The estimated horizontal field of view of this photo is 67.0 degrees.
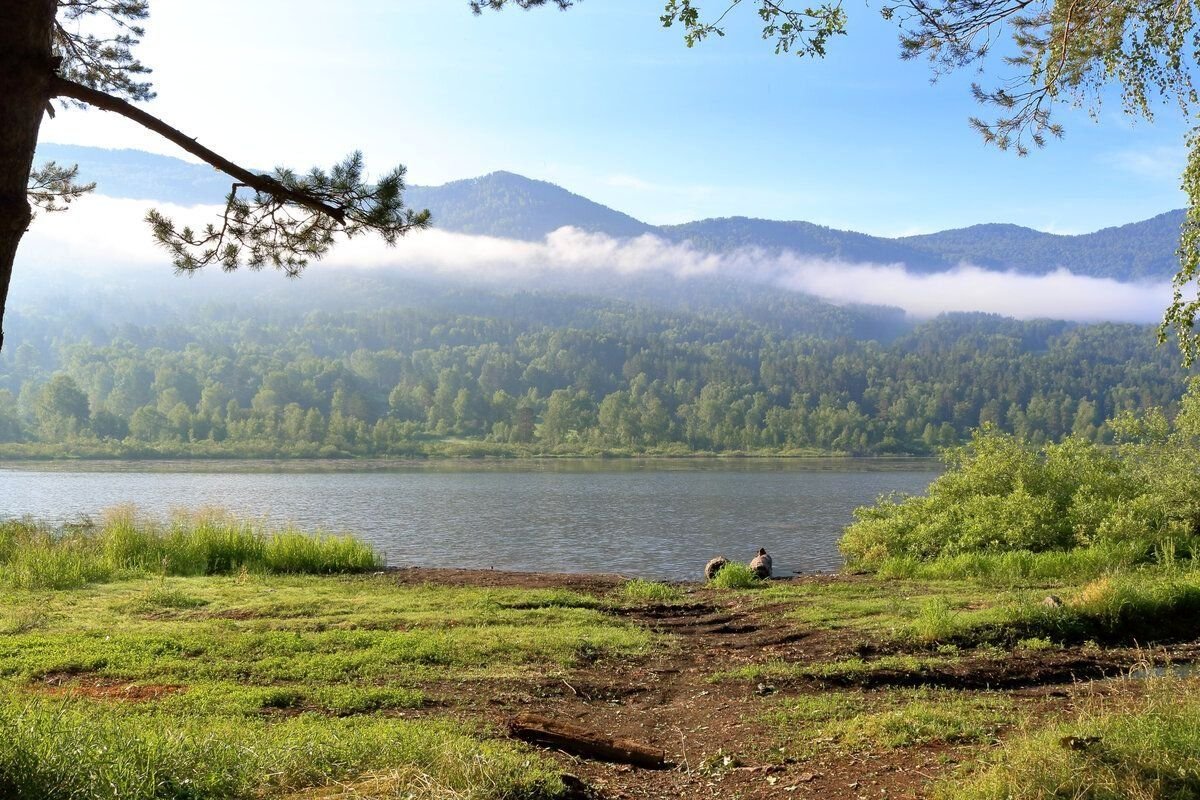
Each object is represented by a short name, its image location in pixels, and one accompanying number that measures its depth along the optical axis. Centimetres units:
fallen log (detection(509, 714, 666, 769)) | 700
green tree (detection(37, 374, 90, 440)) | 12619
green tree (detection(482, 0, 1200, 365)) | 1106
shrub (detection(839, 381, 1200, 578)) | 1836
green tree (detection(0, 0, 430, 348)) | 536
